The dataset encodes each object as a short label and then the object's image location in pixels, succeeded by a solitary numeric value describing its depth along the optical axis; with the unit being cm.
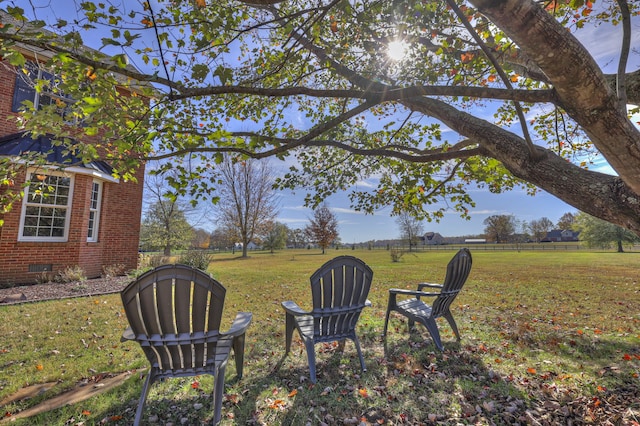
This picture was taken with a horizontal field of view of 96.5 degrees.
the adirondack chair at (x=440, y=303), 381
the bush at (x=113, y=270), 955
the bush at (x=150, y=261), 1138
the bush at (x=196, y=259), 1130
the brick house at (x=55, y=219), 778
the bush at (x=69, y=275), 804
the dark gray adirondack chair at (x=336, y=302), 320
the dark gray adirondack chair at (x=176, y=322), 238
